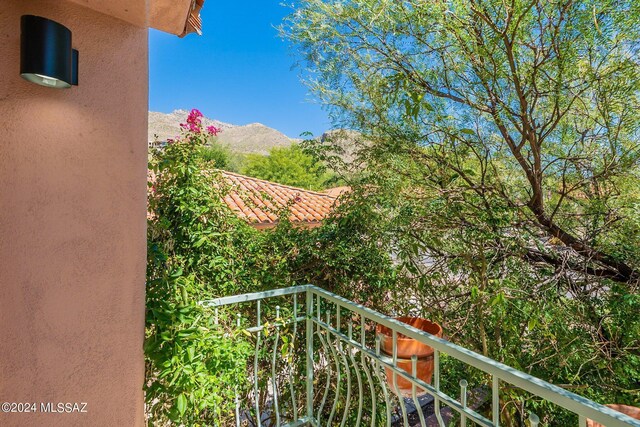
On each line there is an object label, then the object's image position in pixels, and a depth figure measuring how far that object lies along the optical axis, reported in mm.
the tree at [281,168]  25250
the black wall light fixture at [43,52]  1366
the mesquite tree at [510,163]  3164
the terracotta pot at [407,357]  2064
